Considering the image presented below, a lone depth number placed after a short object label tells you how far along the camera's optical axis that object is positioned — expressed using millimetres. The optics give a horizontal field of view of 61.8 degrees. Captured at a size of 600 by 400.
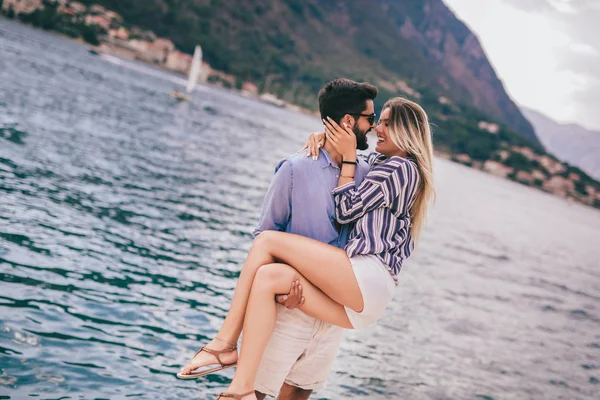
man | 3215
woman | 3025
